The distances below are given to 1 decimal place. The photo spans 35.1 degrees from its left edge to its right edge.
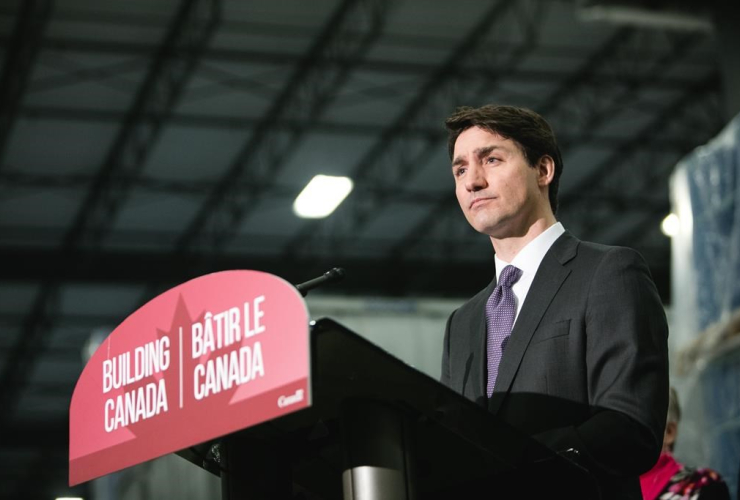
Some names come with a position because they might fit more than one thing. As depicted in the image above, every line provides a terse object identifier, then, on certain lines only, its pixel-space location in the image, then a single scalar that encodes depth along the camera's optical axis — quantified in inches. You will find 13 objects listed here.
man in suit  79.4
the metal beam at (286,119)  559.2
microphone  80.7
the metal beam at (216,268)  727.1
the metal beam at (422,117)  570.9
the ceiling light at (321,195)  601.0
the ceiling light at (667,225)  777.6
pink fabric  152.9
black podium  68.7
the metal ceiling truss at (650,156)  679.1
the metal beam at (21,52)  514.9
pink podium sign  64.1
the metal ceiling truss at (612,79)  619.8
